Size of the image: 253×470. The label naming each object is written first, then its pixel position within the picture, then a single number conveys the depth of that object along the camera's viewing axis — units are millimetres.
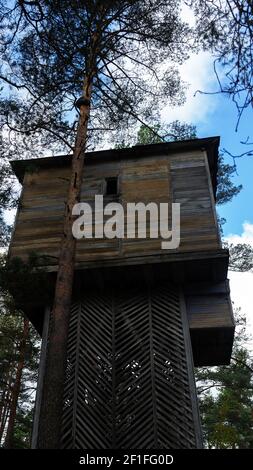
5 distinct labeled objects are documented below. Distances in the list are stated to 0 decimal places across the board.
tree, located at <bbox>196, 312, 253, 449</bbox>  22205
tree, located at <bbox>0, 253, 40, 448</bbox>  14898
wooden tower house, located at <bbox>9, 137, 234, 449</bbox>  7727
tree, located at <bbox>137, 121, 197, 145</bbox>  11432
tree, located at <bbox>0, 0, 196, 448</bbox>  6758
